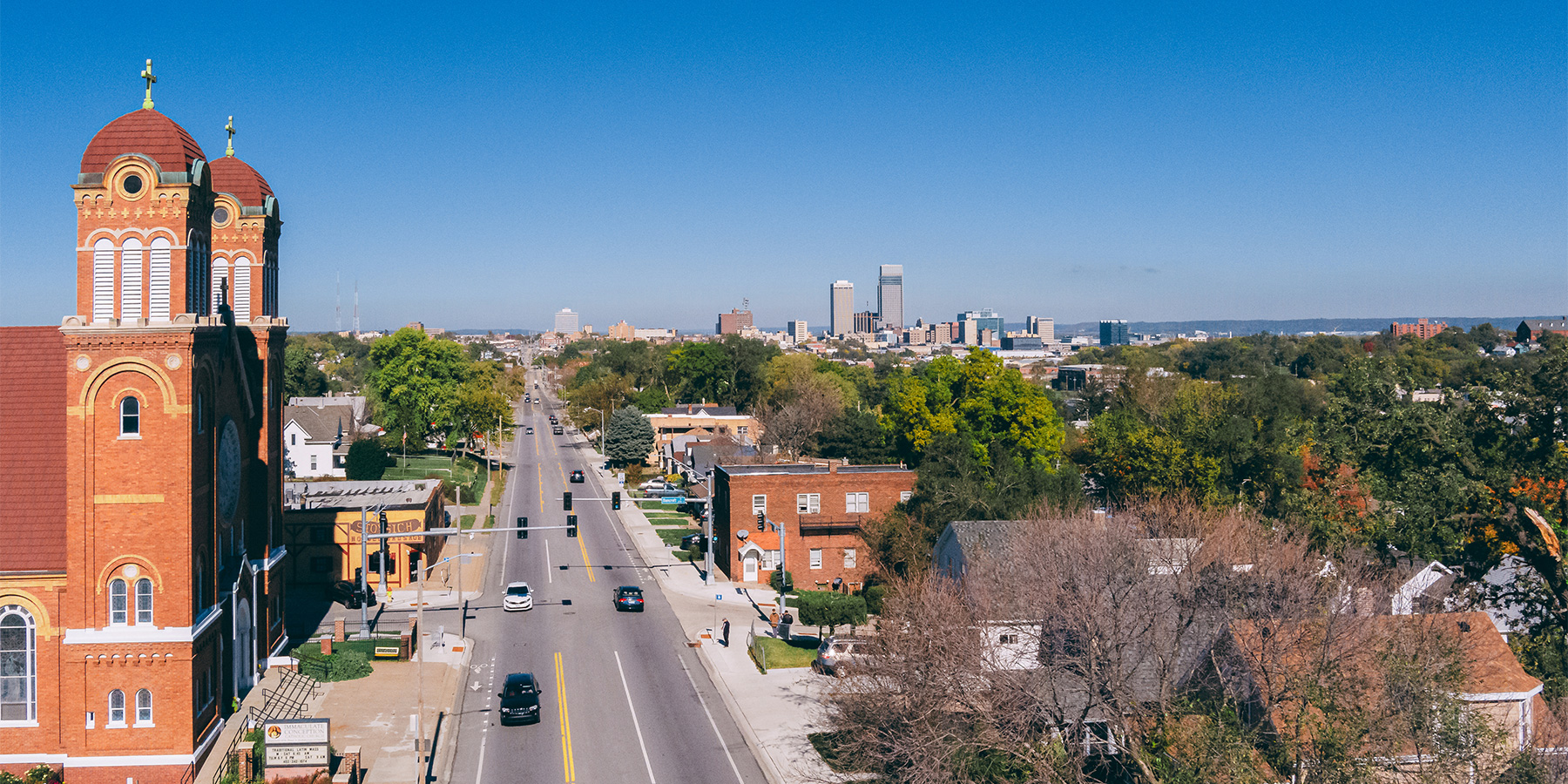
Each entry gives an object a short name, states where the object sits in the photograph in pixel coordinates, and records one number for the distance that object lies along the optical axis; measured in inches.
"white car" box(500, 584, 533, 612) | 1943.9
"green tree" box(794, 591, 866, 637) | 1822.1
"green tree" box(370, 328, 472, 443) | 3939.5
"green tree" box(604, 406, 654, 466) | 4047.7
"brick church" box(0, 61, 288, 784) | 1123.3
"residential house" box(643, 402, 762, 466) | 4222.4
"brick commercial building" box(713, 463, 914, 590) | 2246.6
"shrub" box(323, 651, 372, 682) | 1499.8
